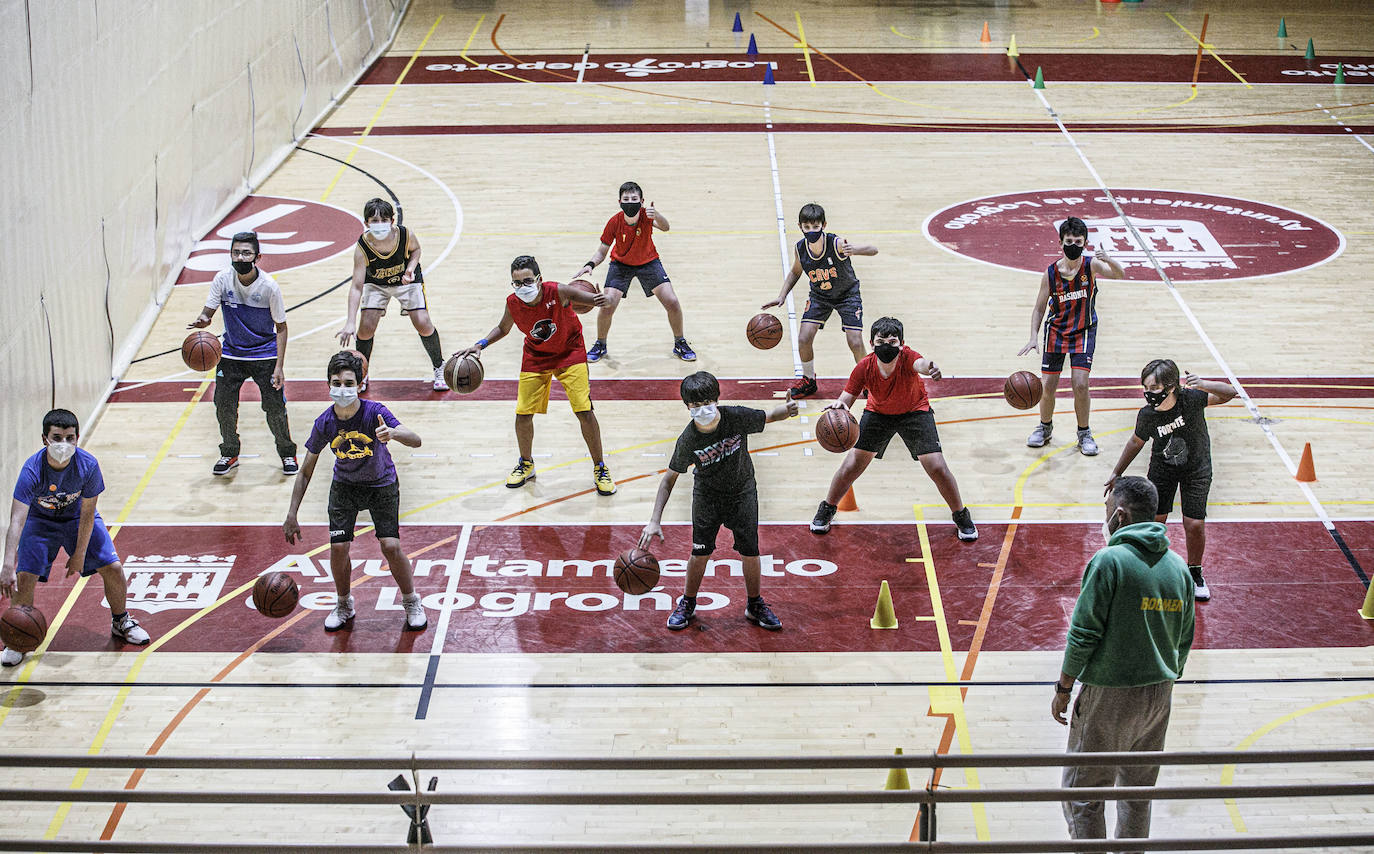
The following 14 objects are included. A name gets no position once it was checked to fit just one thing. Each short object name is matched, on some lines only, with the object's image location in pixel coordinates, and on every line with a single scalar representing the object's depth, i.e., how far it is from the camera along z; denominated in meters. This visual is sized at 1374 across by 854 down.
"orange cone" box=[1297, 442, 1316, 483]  11.69
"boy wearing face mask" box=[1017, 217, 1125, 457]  11.66
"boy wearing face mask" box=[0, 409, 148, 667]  9.01
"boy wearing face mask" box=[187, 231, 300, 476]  11.57
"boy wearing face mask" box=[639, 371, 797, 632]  8.79
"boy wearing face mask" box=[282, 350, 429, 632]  9.11
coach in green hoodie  6.50
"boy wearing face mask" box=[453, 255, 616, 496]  11.34
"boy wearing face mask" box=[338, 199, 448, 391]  12.73
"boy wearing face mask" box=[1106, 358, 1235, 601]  9.27
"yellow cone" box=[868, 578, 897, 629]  9.71
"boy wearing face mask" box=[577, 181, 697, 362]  13.56
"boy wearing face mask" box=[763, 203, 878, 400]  12.48
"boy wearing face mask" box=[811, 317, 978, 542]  10.27
